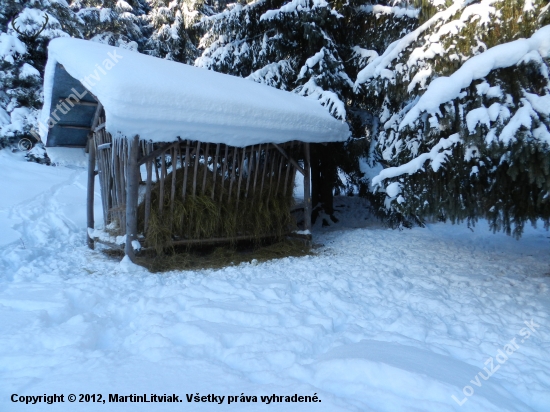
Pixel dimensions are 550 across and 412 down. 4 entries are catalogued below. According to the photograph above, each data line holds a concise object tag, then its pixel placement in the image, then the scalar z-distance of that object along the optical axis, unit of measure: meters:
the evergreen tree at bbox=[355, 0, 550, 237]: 2.53
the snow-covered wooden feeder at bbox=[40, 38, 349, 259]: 3.70
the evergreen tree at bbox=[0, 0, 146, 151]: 10.72
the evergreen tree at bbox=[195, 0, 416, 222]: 6.41
